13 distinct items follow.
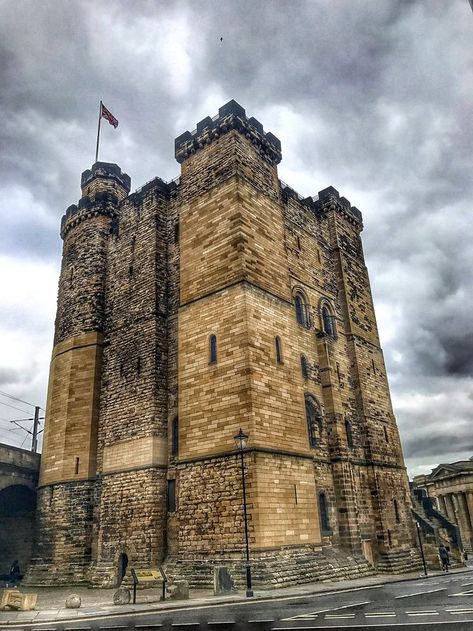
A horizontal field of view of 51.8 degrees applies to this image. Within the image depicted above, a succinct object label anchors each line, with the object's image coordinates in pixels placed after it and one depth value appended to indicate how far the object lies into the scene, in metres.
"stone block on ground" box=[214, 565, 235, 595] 13.15
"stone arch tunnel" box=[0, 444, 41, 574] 22.59
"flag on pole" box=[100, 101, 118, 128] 26.86
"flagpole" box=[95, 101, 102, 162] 27.62
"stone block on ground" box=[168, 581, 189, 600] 12.54
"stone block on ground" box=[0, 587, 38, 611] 11.58
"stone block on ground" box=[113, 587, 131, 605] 12.50
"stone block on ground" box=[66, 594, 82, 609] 11.85
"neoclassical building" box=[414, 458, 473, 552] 45.53
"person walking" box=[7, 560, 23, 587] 20.83
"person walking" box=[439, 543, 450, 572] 20.47
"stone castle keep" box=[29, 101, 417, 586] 16.14
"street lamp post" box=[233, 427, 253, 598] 12.65
